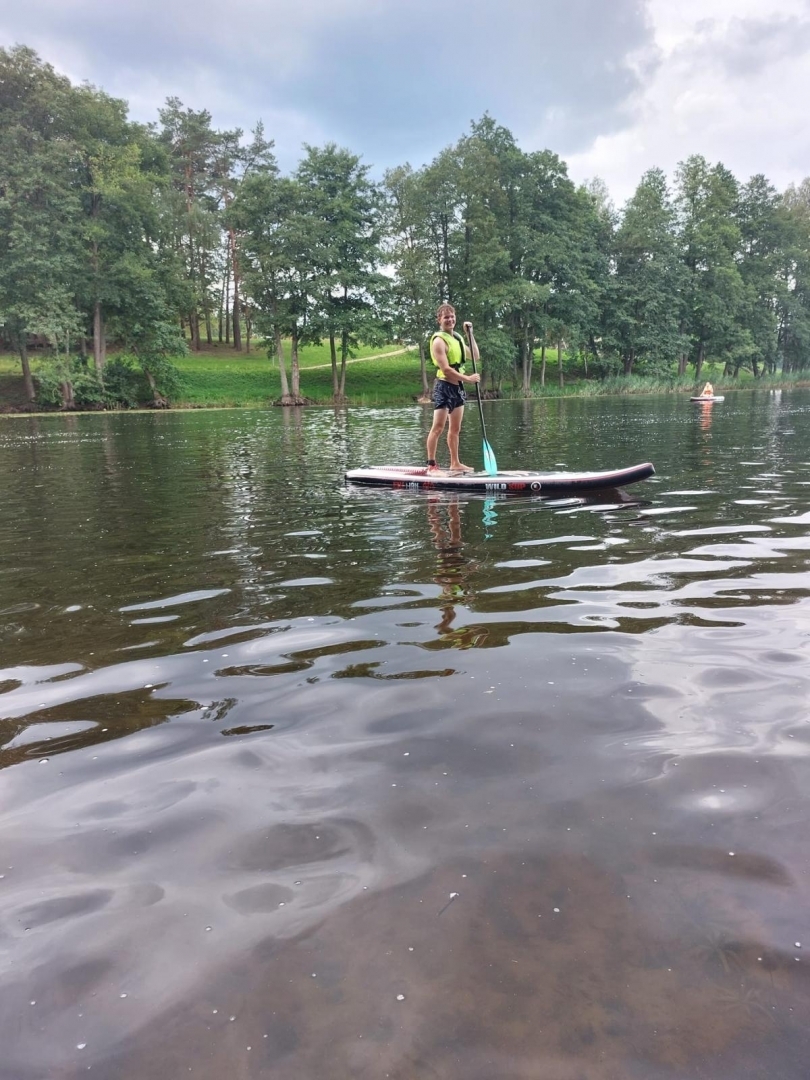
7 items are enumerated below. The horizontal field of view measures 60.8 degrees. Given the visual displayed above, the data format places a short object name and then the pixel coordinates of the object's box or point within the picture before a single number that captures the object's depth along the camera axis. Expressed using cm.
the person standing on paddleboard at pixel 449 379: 1106
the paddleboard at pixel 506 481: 974
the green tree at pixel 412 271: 5231
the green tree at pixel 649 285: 6116
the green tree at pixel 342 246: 4853
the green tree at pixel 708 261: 6322
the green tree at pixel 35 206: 4072
